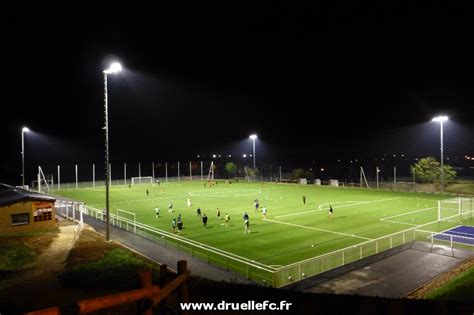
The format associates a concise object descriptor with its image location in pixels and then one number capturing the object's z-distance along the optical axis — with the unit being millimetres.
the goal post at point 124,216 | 31133
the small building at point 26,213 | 29312
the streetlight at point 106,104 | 22266
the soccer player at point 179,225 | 30806
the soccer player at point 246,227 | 31156
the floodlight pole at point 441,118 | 50812
